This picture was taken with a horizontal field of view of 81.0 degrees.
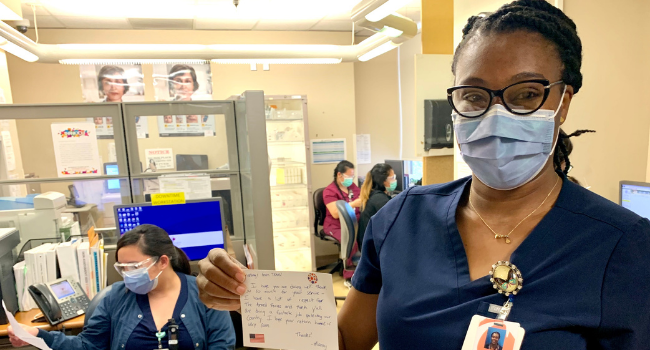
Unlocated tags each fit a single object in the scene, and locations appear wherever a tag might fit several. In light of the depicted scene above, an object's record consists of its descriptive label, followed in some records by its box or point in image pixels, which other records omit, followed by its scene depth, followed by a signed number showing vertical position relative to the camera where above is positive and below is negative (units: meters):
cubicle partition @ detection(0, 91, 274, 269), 2.30 -0.12
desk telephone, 2.04 -0.84
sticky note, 2.36 -0.34
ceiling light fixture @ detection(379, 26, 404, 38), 2.27 +0.61
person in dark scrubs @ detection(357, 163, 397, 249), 3.65 -0.58
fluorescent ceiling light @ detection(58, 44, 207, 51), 2.89 +0.75
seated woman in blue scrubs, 1.75 -0.80
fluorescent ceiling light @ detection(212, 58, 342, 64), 3.24 +0.68
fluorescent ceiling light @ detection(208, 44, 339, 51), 3.12 +0.76
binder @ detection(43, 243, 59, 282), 2.19 -0.65
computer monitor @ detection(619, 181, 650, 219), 1.91 -0.39
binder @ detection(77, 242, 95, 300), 2.25 -0.71
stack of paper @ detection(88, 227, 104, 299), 2.29 -0.71
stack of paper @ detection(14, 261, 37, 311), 2.16 -0.78
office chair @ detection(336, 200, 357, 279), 3.58 -0.90
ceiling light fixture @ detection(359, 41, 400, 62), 2.94 +0.68
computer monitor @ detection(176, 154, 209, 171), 4.27 -0.22
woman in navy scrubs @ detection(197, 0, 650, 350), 0.61 -0.20
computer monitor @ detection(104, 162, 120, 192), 2.44 -0.25
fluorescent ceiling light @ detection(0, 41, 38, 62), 2.61 +0.71
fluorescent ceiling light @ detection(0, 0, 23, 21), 2.95 +1.11
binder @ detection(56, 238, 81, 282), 2.22 -0.65
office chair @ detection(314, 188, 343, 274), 4.73 -0.98
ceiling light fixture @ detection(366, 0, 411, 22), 1.77 +0.58
